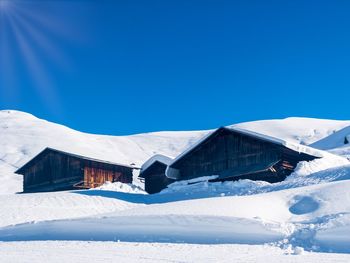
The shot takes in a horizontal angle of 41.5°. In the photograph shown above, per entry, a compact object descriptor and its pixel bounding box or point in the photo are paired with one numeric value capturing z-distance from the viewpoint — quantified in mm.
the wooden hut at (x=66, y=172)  36031
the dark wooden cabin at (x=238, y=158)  22719
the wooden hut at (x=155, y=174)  30594
